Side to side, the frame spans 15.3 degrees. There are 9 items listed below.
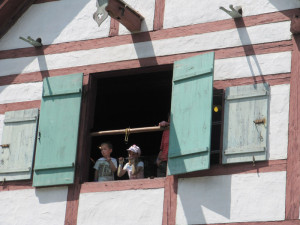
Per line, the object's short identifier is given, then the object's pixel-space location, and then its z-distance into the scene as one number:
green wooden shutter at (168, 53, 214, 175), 15.26
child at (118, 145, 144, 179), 16.03
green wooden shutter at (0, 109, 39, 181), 16.56
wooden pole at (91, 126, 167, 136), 16.00
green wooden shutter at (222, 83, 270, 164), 15.06
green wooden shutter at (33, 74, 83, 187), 16.19
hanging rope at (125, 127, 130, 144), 16.23
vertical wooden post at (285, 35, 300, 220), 14.50
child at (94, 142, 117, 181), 16.28
